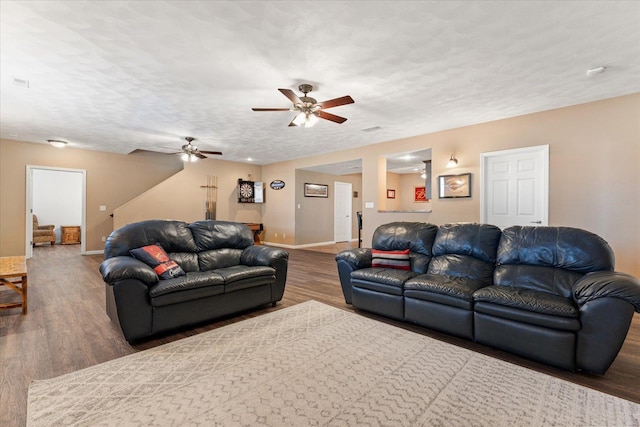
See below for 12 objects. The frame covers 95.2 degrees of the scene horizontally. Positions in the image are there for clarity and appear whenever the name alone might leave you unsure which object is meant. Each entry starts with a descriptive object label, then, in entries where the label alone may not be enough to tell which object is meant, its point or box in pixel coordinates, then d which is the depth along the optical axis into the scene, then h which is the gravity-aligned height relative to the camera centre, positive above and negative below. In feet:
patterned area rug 5.39 -3.79
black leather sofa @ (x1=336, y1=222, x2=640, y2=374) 6.70 -2.19
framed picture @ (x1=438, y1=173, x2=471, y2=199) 17.57 +1.63
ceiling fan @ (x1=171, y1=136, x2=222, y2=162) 20.78 +4.25
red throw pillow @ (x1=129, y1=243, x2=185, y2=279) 9.60 -1.70
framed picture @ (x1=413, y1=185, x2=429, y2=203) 33.86 +2.02
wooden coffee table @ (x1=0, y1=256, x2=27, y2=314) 10.17 -2.28
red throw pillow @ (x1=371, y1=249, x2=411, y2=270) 11.17 -1.85
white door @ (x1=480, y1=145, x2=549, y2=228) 15.20 +1.43
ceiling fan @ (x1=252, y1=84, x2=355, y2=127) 11.00 +4.26
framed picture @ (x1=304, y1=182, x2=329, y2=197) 30.07 +2.30
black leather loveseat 8.29 -2.19
